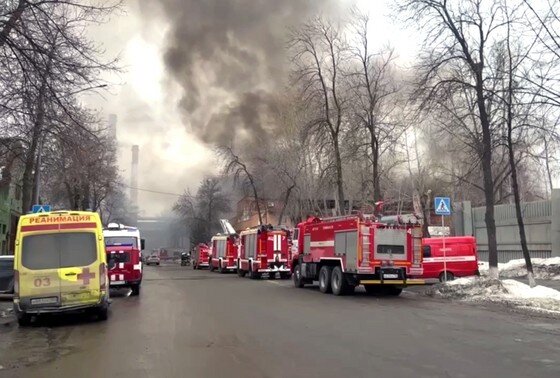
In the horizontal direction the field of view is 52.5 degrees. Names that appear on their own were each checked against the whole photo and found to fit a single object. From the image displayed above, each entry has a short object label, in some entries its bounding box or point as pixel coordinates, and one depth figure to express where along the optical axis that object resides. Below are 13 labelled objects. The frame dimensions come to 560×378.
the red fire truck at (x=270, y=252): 29.81
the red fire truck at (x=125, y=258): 19.38
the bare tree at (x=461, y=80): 17.92
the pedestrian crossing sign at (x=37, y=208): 18.65
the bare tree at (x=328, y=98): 28.23
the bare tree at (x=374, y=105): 25.84
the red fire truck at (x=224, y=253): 37.66
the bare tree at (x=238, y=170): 45.09
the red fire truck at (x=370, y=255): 17.19
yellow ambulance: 11.15
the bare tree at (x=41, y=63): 11.19
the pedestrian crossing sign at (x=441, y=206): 17.36
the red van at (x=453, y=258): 20.56
